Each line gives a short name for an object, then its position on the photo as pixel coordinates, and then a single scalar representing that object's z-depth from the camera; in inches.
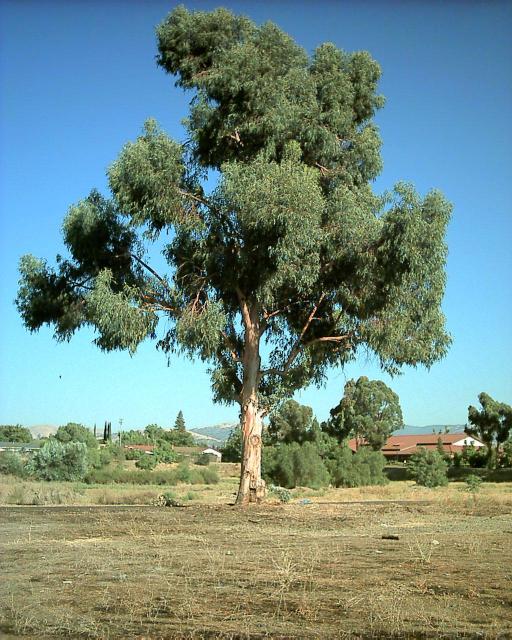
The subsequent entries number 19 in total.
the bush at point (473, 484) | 1669.5
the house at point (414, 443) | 4726.6
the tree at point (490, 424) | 2834.6
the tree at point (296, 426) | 3245.6
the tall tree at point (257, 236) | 886.4
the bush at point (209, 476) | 2484.0
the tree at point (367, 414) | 3855.8
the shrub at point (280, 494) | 1112.8
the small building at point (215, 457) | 5485.7
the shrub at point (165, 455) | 3639.3
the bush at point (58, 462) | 1967.3
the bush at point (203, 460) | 3864.9
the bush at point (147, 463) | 3139.3
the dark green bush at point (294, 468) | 2126.0
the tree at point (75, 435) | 3129.9
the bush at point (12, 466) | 1927.9
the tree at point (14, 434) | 5039.4
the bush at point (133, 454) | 3924.7
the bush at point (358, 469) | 2364.7
